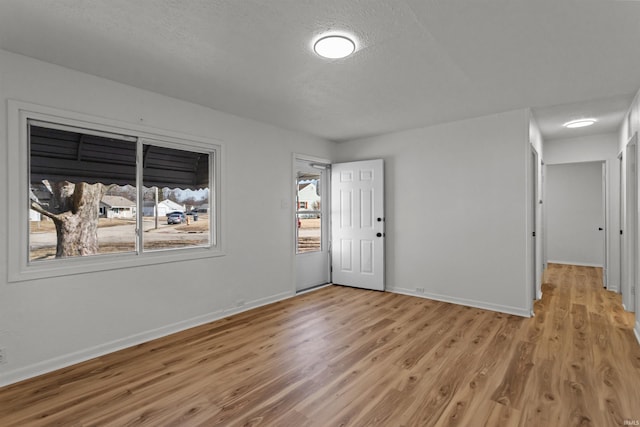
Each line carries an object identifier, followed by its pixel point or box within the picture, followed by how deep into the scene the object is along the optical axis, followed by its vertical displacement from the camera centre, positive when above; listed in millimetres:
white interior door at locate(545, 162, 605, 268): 7086 -75
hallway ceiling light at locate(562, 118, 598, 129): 4316 +1184
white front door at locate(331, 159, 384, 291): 5051 -190
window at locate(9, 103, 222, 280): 2643 +163
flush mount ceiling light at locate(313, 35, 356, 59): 2277 +1188
